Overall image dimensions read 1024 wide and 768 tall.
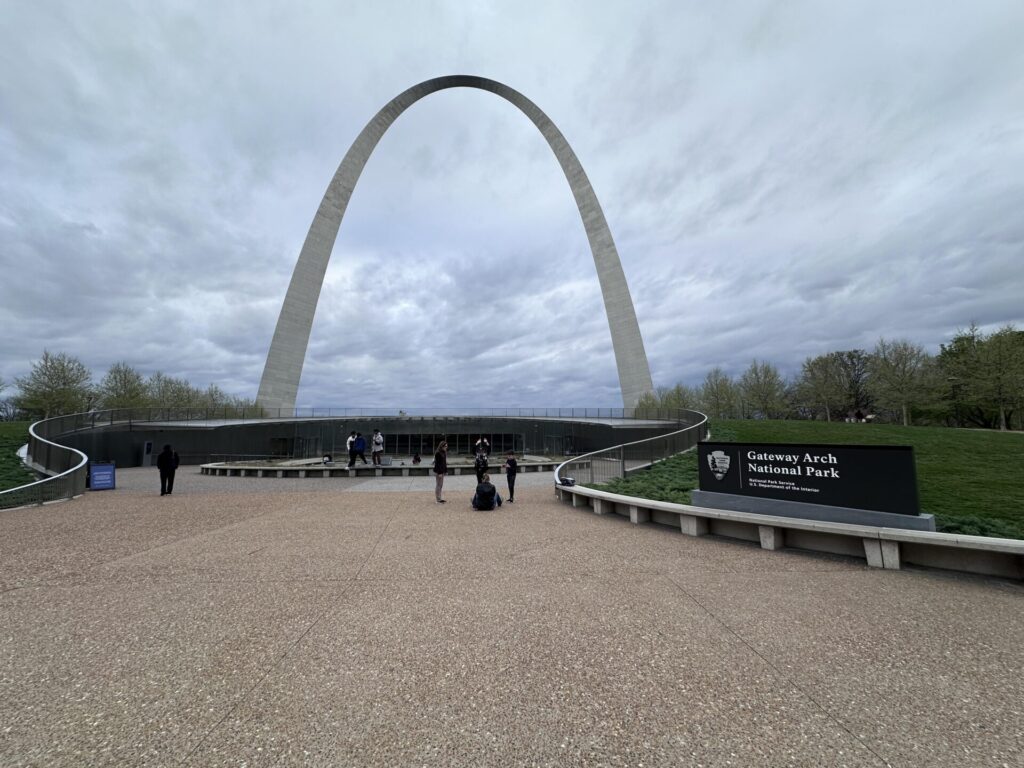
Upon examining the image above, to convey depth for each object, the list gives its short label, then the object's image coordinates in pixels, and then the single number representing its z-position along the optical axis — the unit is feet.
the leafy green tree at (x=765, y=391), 173.37
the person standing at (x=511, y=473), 40.04
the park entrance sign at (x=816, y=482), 21.12
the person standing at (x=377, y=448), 69.31
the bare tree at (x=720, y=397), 177.47
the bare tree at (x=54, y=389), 119.03
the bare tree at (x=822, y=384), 172.25
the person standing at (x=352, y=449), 66.95
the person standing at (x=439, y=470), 38.81
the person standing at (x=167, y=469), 44.15
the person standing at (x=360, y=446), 70.50
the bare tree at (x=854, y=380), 176.65
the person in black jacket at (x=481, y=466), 38.99
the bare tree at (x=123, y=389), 129.29
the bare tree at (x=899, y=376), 131.75
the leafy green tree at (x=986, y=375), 112.47
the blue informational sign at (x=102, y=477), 48.78
